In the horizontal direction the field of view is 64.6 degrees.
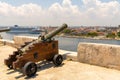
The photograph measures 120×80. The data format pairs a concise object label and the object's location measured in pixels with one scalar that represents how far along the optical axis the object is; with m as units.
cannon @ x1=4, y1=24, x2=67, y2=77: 2.83
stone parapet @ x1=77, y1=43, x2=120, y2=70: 2.93
